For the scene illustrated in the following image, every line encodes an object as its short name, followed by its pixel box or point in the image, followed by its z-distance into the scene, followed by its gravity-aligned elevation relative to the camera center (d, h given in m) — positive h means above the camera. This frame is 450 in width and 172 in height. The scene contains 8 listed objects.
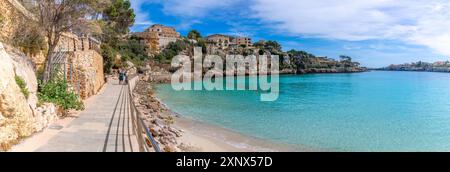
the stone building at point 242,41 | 137.88 +12.94
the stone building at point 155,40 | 94.31 +9.62
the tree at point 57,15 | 12.30 +2.20
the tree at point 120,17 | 49.50 +9.07
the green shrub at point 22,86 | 8.48 -0.33
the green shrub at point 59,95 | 11.12 -0.75
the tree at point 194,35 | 116.51 +13.51
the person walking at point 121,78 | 31.91 -0.53
